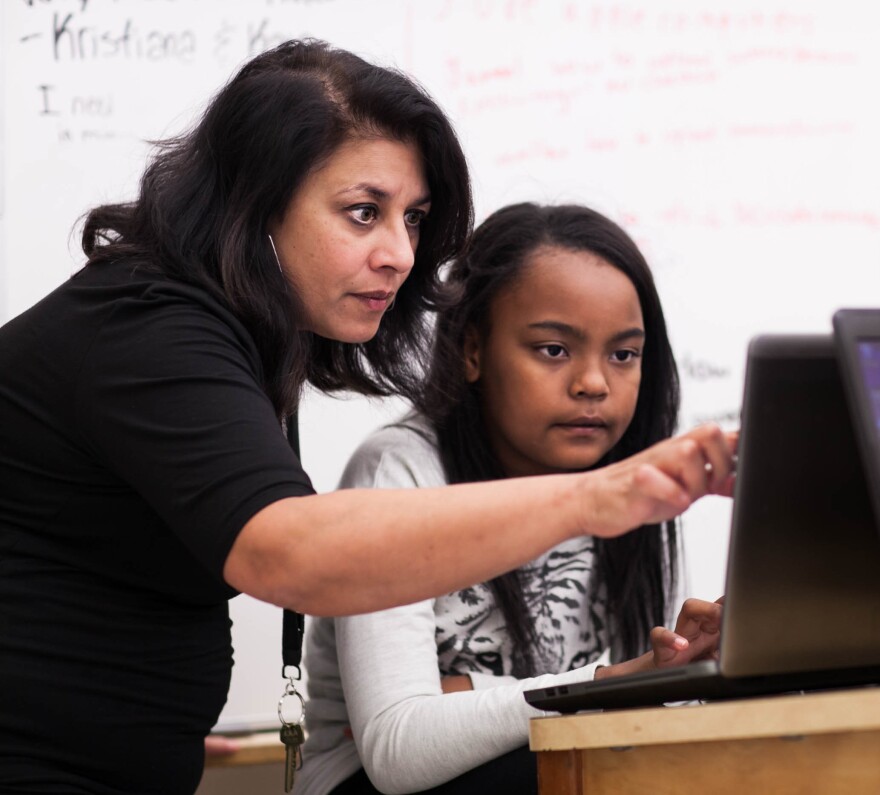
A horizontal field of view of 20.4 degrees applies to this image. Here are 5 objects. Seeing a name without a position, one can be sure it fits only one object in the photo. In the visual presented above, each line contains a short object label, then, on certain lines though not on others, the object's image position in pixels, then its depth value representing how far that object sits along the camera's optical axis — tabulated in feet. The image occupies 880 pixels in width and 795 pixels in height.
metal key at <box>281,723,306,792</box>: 6.19
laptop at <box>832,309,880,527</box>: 4.77
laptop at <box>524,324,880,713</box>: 4.91
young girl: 6.32
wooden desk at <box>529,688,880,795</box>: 4.84
